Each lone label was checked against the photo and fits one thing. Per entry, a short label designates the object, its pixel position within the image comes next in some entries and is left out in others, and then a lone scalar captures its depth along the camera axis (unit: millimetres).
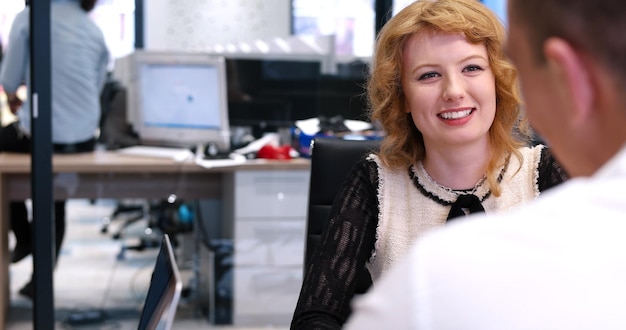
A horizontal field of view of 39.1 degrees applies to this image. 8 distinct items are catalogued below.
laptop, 924
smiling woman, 1778
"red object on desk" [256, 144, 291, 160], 4242
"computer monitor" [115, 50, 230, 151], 4227
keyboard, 4203
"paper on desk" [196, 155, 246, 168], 4184
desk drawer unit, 4285
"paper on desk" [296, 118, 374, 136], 4254
